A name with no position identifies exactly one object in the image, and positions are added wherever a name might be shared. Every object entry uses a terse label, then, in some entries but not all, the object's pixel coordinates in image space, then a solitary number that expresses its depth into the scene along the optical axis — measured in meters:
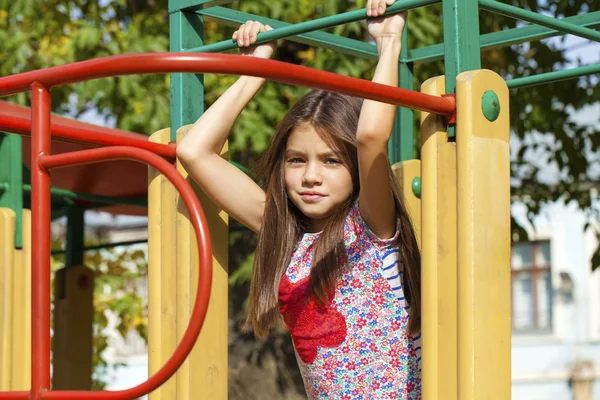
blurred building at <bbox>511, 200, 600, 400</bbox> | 30.46
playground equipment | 2.81
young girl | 3.63
